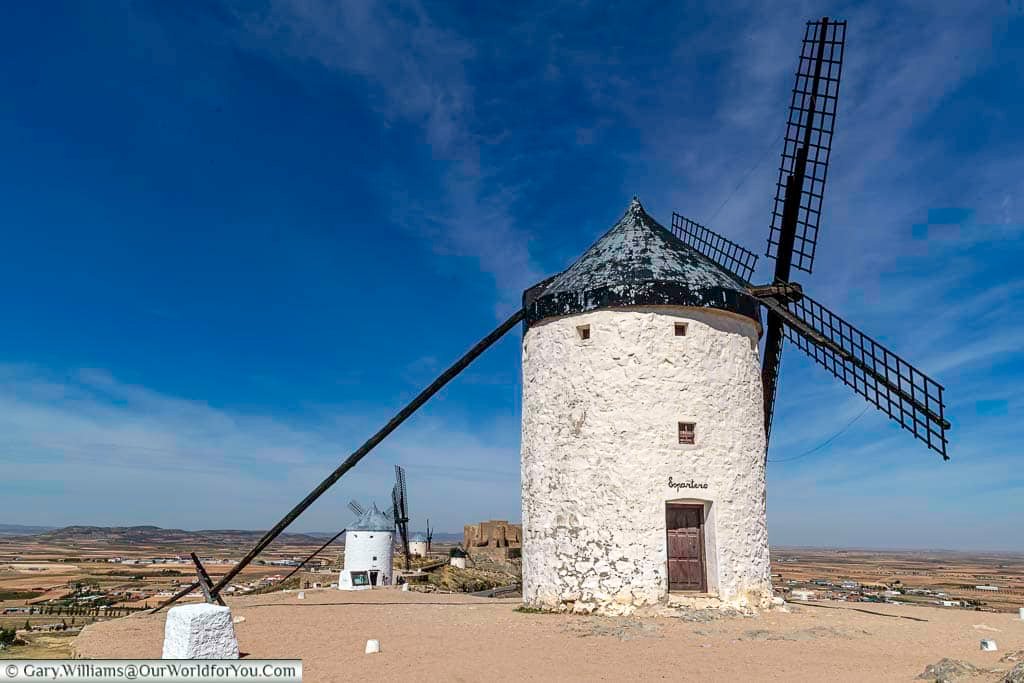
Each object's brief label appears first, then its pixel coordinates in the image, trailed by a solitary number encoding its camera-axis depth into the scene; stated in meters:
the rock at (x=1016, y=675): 5.23
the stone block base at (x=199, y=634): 6.68
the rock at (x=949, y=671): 6.38
